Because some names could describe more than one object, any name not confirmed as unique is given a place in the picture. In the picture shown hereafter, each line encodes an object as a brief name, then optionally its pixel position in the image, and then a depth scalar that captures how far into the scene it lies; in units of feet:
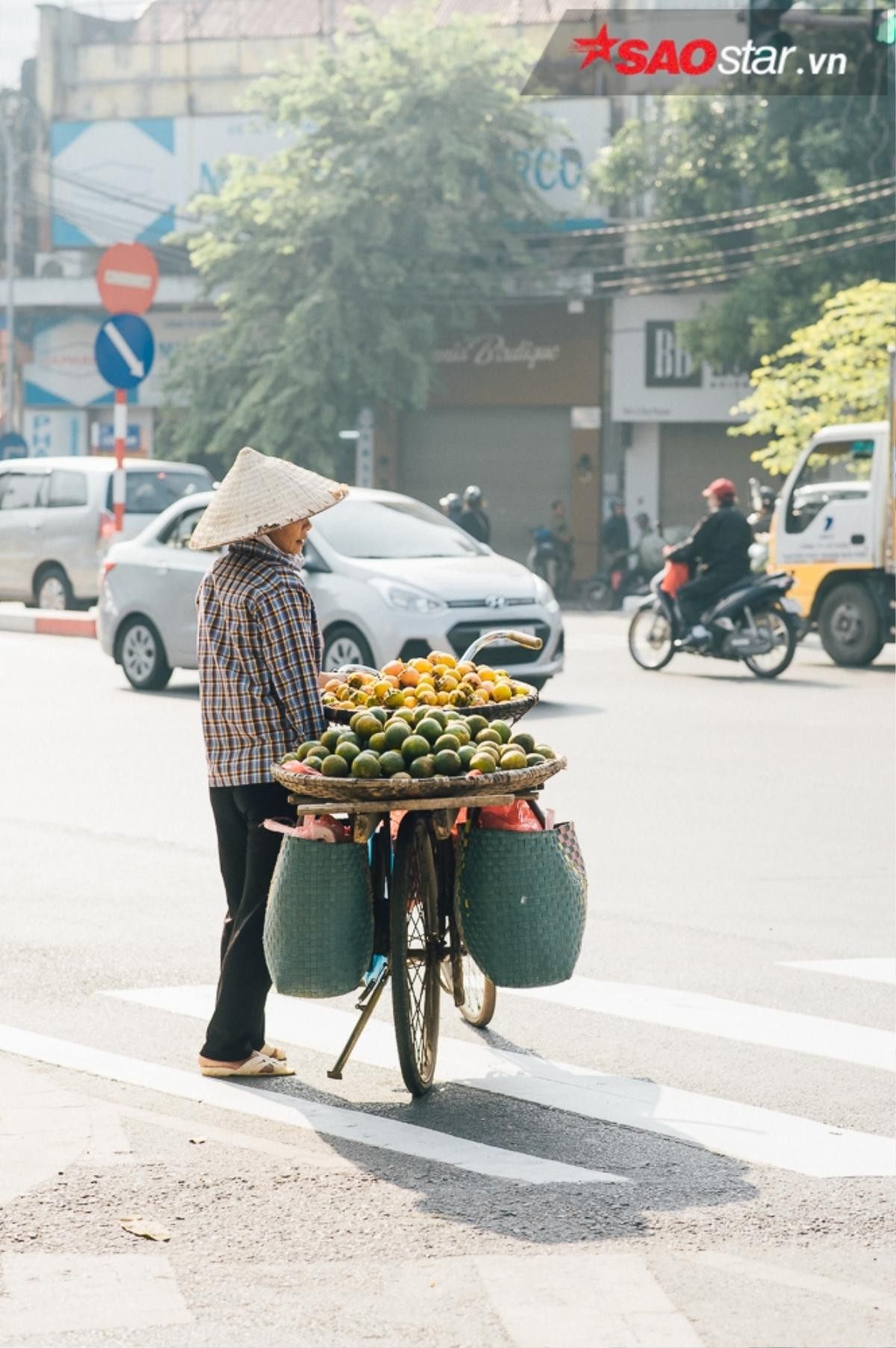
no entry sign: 80.07
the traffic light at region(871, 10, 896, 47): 54.39
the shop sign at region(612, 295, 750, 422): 126.11
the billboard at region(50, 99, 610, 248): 144.25
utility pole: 144.46
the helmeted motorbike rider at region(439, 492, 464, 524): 98.84
